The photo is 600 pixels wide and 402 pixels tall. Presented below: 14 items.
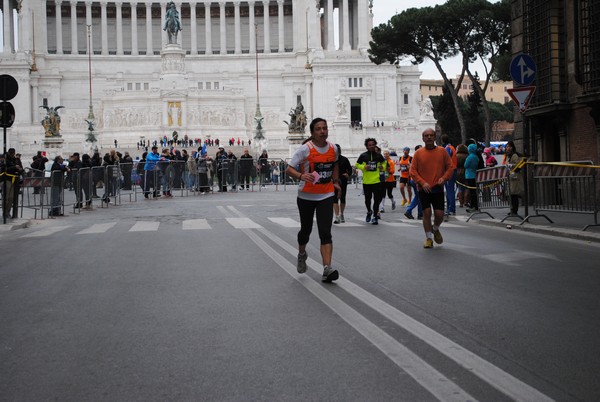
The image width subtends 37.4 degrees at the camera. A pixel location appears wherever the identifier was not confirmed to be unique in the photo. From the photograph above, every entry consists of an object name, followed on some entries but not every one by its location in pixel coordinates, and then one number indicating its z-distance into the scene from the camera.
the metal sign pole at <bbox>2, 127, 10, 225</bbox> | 20.91
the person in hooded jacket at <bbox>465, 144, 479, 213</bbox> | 22.98
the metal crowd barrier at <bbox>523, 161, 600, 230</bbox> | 16.31
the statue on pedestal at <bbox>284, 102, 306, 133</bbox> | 68.25
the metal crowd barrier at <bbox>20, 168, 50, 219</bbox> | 23.59
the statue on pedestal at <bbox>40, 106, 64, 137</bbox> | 75.06
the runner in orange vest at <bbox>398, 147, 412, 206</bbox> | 25.38
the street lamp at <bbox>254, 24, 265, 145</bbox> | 75.12
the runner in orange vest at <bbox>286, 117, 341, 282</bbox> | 10.04
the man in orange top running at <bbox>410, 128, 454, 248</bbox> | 13.73
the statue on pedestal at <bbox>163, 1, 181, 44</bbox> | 94.46
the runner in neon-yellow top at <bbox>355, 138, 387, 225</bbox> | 19.19
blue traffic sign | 18.36
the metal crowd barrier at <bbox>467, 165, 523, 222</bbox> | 20.84
